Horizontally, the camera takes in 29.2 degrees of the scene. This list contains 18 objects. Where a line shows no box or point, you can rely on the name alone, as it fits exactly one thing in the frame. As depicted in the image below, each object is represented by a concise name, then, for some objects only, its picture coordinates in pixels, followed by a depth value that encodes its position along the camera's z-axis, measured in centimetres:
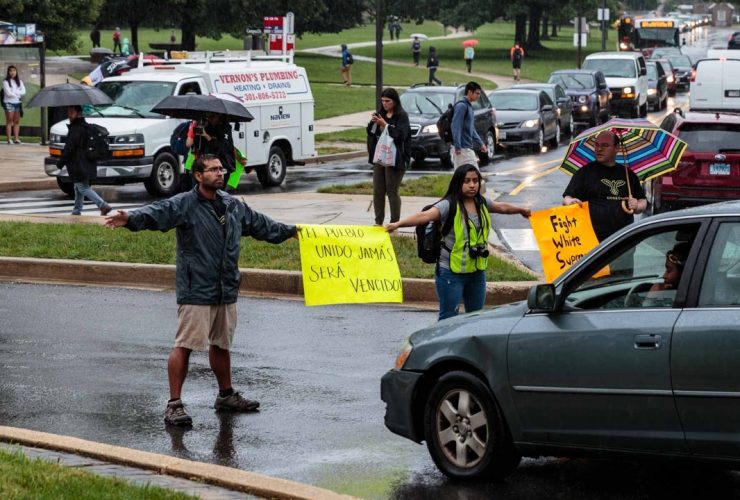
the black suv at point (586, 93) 4188
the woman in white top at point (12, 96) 3231
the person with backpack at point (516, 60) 6631
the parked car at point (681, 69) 6456
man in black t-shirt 1052
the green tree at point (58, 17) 5291
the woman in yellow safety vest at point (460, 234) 934
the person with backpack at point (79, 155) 1978
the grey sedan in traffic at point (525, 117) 3431
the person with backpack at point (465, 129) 2041
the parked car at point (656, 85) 5050
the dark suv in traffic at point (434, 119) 3025
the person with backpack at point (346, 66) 5991
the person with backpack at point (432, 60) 5966
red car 1897
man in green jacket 898
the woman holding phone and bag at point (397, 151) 1723
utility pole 2362
